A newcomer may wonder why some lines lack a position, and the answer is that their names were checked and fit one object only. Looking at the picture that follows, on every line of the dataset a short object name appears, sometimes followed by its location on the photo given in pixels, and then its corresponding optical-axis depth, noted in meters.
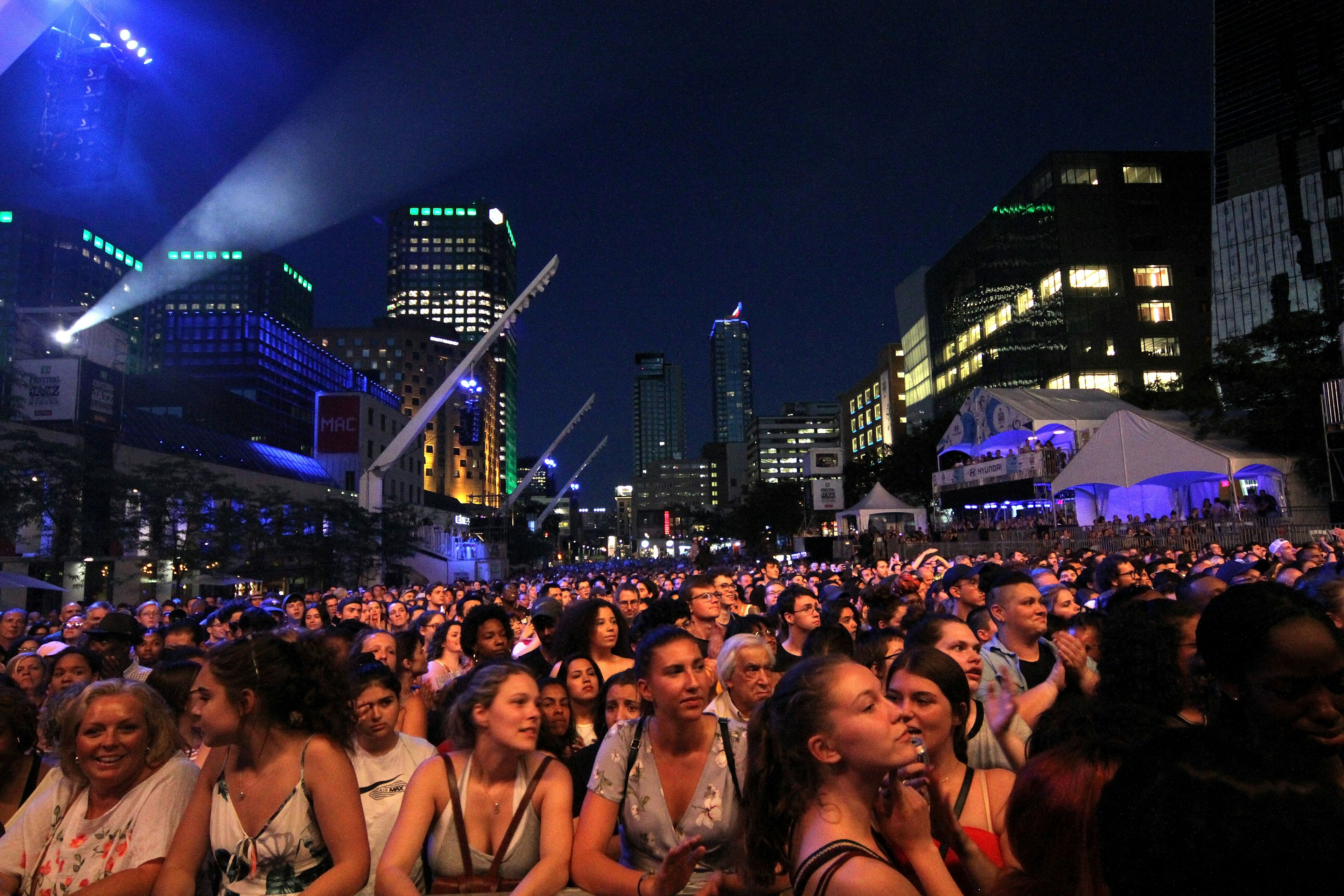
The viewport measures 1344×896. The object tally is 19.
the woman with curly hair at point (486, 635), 6.32
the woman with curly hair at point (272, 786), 2.79
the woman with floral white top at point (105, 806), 2.89
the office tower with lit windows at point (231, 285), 172.62
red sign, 58.53
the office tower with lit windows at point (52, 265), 112.62
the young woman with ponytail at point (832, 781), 2.15
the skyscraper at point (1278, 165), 59.50
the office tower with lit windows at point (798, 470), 186.38
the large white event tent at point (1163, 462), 26.67
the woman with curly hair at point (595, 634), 5.61
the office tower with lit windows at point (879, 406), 115.06
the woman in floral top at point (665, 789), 2.87
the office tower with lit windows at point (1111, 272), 69.00
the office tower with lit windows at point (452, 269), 192.50
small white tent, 41.81
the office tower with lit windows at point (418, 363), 144.50
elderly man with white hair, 3.97
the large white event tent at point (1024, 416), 38.03
